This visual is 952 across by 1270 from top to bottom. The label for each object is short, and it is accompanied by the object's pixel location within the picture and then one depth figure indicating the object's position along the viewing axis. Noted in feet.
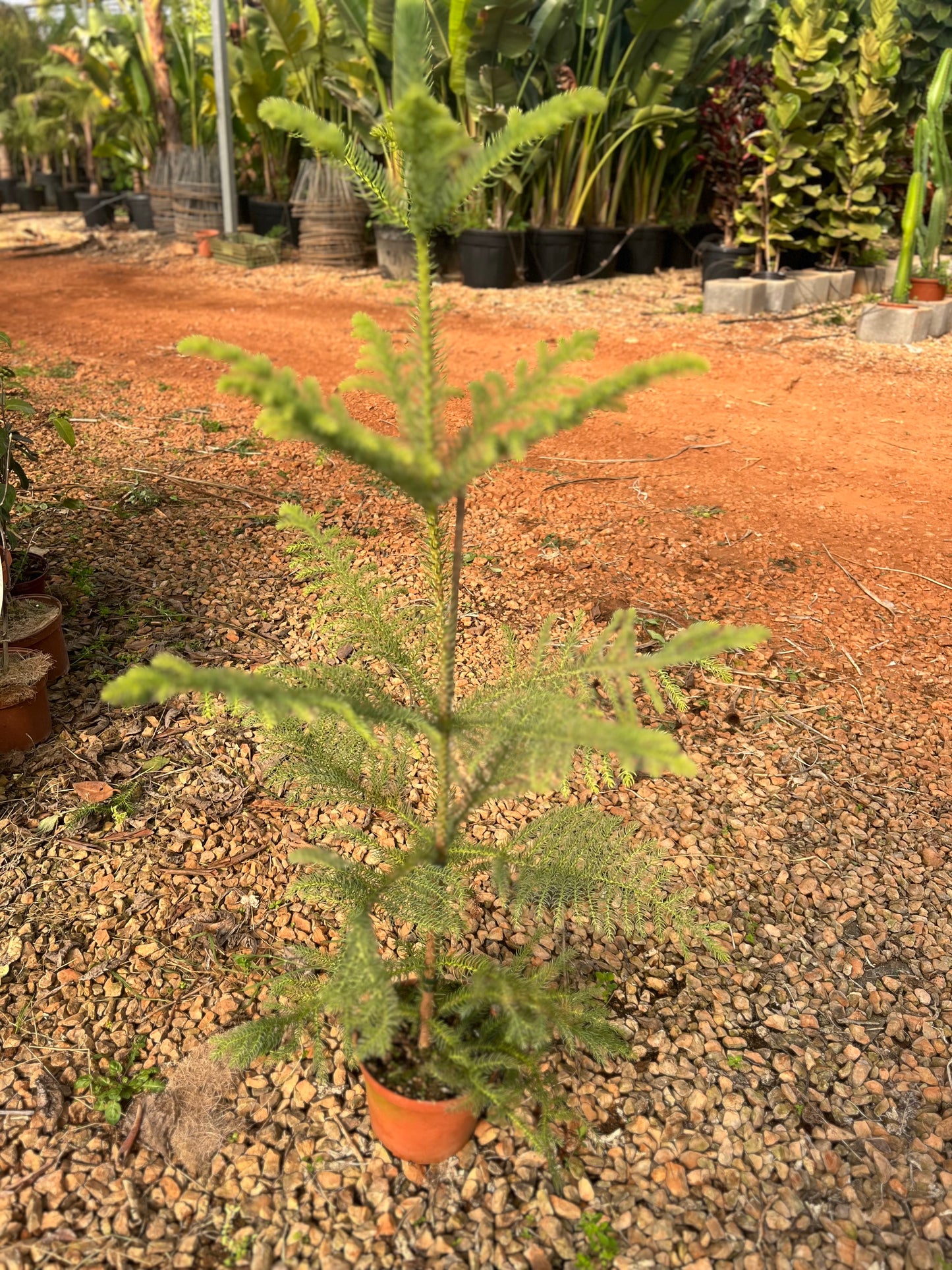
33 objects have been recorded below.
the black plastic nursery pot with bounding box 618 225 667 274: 27.30
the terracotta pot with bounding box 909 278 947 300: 19.51
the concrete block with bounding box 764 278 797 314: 21.50
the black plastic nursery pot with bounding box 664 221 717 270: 28.96
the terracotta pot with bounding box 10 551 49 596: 8.43
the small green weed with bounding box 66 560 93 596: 9.62
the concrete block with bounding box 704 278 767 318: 21.20
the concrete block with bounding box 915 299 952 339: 19.08
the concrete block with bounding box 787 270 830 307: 22.02
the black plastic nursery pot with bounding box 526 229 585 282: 25.49
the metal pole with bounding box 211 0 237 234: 25.89
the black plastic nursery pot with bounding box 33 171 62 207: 43.55
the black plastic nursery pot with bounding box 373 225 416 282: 25.61
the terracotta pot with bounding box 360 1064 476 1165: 4.48
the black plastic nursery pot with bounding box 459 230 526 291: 24.49
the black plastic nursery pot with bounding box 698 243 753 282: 23.31
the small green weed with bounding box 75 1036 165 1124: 5.10
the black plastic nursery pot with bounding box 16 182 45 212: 43.52
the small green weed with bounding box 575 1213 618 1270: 4.43
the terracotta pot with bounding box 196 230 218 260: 29.17
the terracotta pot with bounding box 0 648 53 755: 7.23
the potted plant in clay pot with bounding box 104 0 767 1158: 3.17
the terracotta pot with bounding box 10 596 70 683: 7.69
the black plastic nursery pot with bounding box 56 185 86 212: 42.88
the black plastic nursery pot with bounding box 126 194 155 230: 33.76
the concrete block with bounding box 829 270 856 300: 22.64
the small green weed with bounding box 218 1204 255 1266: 4.46
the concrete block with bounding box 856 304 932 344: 18.69
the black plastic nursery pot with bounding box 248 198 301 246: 31.04
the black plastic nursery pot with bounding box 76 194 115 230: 35.99
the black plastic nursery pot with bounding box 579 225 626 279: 26.55
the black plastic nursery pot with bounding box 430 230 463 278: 26.58
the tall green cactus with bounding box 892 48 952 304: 18.84
